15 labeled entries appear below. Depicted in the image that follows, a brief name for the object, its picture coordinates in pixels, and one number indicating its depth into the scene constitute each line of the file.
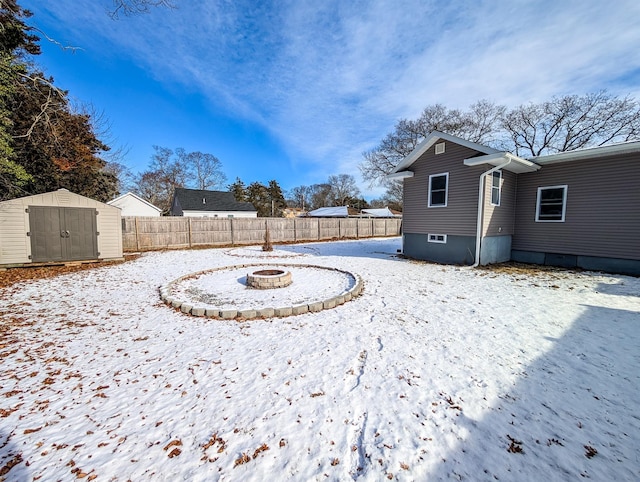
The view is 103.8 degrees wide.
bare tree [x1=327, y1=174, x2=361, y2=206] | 51.62
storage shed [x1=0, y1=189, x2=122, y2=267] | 7.51
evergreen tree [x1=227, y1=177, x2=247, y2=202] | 38.62
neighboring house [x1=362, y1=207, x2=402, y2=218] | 35.19
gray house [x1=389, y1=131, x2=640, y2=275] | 7.14
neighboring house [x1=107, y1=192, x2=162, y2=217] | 23.78
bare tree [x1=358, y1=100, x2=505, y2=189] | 19.30
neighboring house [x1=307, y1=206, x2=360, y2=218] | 32.83
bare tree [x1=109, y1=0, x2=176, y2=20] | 5.65
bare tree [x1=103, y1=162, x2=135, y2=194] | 28.39
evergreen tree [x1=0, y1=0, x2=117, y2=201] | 7.45
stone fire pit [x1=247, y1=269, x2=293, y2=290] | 5.81
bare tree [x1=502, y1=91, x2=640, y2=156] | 15.23
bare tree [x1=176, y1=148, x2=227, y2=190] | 34.59
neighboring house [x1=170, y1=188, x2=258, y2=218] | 27.58
